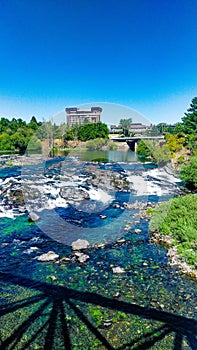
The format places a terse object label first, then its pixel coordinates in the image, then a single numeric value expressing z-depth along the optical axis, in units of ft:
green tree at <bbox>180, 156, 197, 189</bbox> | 37.27
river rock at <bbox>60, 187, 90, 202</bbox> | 33.68
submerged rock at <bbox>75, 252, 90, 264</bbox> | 17.98
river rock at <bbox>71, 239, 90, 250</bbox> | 19.92
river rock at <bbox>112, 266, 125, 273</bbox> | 16.66
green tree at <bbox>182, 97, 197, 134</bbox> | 68.95
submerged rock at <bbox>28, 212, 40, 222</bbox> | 25.73
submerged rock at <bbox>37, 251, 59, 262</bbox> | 18.01
